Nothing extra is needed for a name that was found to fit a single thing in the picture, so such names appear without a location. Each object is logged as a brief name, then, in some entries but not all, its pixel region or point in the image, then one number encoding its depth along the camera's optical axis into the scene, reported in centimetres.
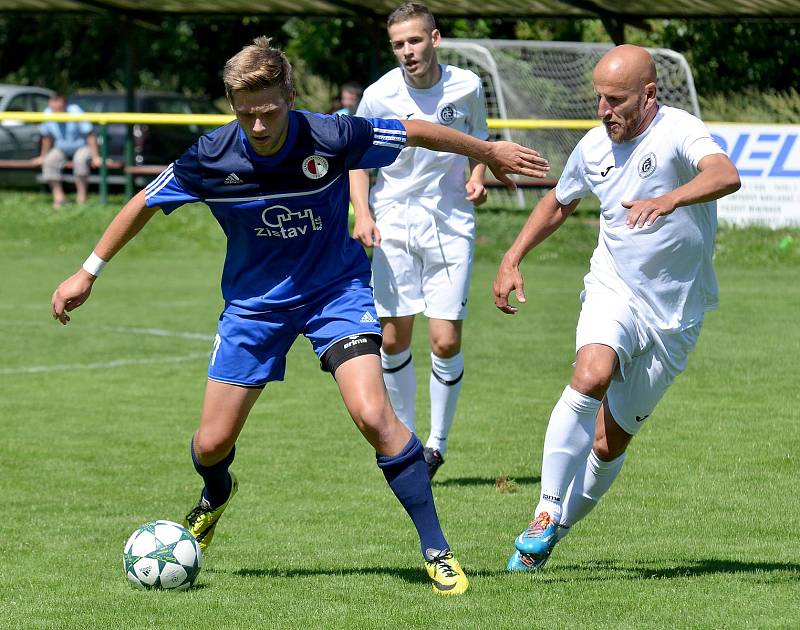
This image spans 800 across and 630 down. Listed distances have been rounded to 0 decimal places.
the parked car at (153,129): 4833
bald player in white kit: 1095
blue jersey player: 1064
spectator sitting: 4494
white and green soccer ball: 1084
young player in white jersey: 1570
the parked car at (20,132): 5187
